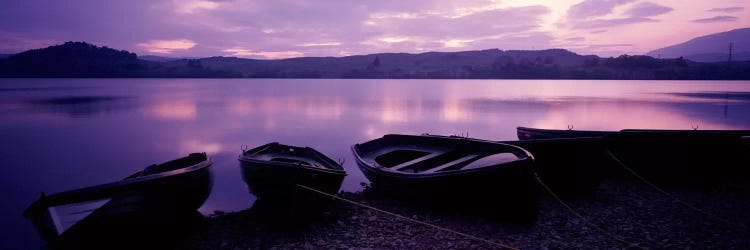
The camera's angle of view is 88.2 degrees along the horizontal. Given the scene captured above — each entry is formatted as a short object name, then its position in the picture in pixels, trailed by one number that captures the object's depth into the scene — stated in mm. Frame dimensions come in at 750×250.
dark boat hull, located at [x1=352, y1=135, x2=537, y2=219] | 9406
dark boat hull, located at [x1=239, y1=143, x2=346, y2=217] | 10344
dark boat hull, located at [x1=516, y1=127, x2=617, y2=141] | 15235
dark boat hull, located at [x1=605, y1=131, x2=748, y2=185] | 12641
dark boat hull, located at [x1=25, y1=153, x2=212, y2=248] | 8219
